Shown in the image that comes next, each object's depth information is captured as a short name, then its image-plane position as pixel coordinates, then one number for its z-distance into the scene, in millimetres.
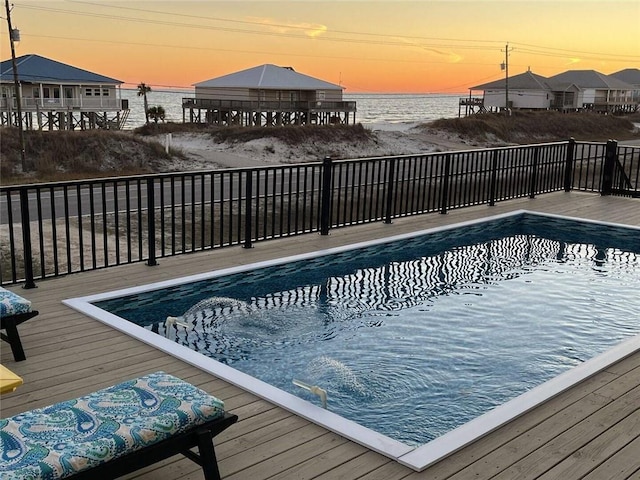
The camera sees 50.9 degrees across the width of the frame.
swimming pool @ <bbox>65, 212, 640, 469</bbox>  4090
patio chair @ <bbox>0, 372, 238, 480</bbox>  2318
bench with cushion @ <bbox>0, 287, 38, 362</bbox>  3996
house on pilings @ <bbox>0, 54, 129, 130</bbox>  39562
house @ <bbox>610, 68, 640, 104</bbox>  93875
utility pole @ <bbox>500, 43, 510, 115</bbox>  60375
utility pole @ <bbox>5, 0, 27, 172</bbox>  25034
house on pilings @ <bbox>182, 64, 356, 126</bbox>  46688
